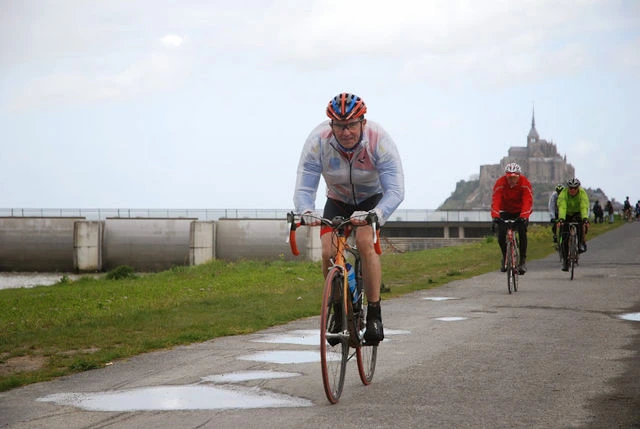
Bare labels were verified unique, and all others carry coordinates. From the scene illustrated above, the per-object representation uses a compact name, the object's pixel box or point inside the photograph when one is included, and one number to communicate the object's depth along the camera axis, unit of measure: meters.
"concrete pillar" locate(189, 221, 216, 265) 52.66
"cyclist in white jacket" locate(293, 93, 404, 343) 7.21
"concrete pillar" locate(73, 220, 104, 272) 54.97
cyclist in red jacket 16.55
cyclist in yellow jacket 19.06
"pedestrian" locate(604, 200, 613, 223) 70.62
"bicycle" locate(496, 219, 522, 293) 16.89
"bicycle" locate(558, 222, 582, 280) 19.70
